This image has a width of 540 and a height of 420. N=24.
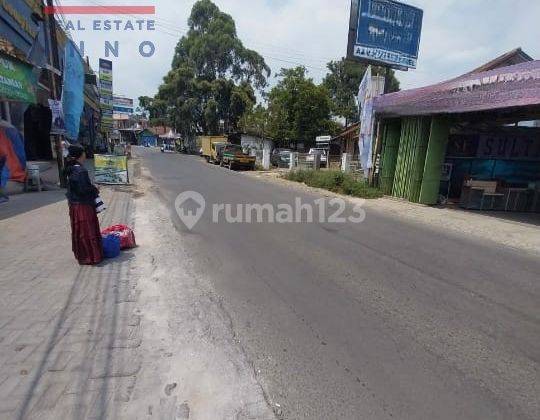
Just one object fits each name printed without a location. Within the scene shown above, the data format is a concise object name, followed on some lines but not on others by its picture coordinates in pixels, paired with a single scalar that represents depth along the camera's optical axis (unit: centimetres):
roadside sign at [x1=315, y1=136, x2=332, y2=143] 3322
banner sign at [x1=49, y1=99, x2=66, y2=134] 1255
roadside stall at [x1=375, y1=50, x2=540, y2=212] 1262
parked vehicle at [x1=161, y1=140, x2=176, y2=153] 6769
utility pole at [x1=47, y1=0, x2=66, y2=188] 1270
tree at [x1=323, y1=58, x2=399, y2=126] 5297
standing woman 541
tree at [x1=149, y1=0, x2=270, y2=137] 4966
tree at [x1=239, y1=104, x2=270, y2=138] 3970
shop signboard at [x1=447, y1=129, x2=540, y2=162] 1378
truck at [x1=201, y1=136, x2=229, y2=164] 3454
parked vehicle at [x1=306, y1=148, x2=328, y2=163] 2747
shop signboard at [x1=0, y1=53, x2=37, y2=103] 1009
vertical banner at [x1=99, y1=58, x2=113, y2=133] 3449
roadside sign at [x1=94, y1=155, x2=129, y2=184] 1631
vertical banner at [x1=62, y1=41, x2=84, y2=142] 1299
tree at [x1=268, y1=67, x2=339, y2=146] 3559
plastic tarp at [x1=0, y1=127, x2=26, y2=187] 1098
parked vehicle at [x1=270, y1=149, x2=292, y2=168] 3372
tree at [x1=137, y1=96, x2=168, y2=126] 5519
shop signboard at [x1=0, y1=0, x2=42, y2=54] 1303
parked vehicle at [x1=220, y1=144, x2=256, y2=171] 2942
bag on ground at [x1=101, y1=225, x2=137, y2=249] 657
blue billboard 1738
